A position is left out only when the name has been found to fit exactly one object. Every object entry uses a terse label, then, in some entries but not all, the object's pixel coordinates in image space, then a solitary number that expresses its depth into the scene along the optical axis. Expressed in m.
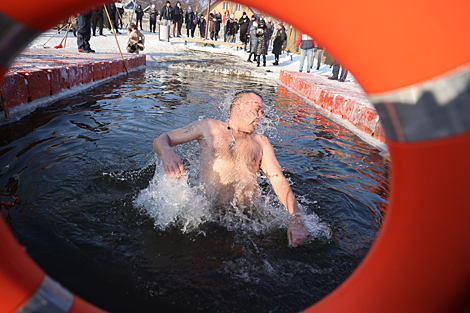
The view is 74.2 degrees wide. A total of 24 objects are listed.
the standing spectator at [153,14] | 26.20
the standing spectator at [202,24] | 32.44
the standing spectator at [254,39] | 17.37
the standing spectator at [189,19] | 28.67
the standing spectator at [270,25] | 19.69
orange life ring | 0.78
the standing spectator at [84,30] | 11.34
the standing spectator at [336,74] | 13.63
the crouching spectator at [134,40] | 15.09
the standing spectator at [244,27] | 21.89
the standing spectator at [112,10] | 17.81
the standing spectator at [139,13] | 26.81
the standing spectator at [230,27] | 27.19
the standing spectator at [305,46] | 14.29
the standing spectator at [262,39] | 16.50
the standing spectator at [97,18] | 17.92
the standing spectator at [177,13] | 24.77
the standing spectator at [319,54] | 18.98
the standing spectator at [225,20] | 27.93
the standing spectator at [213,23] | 27.36
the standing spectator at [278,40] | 17.42
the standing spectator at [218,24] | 27.28
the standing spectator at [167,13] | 25.06
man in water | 3.14
